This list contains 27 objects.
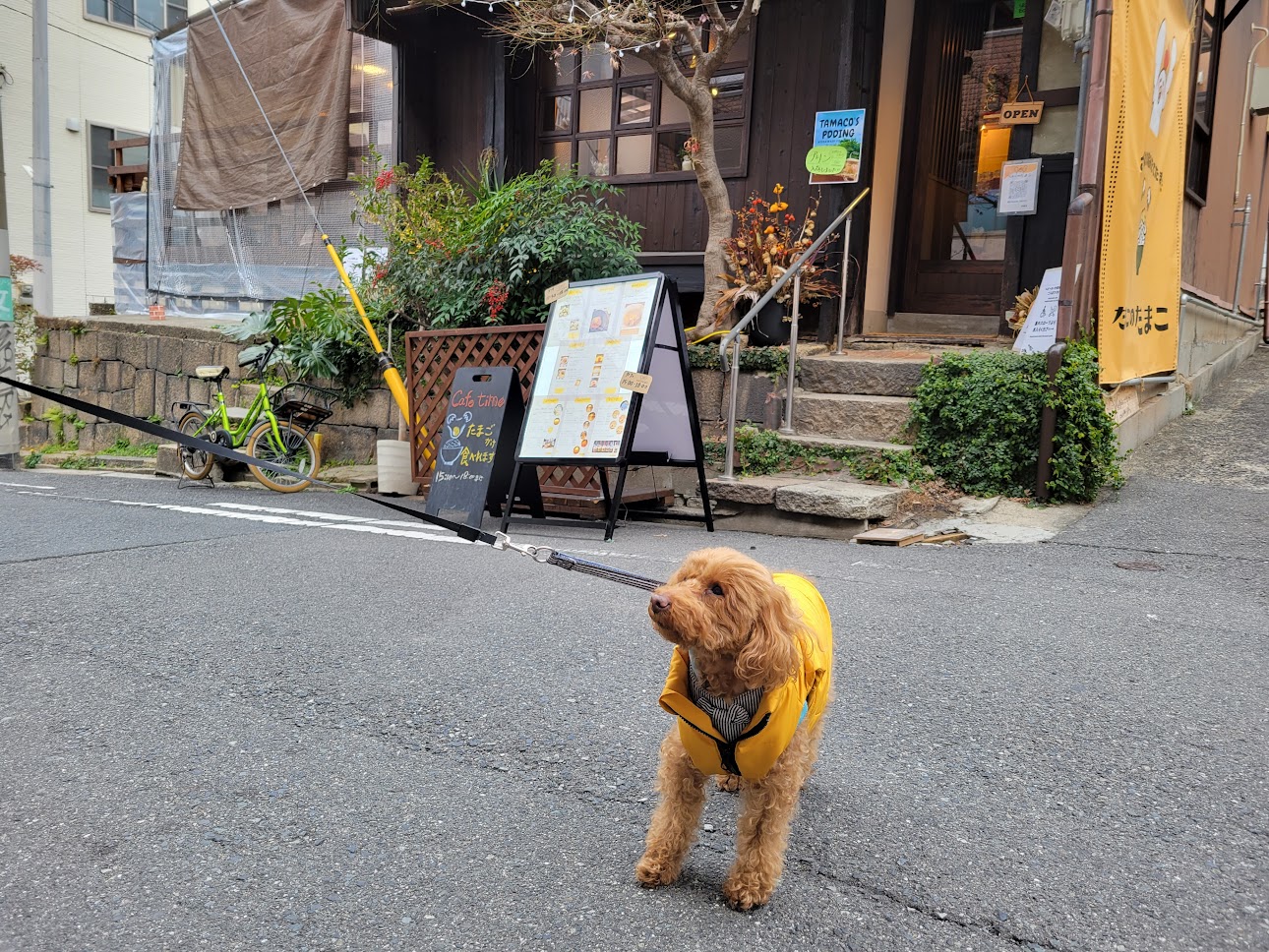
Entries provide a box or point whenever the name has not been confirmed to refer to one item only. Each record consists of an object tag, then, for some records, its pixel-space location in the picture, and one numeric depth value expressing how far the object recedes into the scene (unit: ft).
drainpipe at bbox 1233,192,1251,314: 39.70
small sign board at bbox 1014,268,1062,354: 24.57
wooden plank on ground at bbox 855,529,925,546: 18.56
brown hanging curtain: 38.32
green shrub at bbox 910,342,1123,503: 20.36
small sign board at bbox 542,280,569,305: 21.76
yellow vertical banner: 21.62
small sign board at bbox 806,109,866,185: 28.68
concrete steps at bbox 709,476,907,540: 19.85
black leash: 7.57
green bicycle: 28.22
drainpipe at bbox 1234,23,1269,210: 38.27
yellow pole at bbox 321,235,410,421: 25.66
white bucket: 25.77
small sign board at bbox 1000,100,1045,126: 27.73
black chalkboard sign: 21.33
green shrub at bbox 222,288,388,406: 30.04
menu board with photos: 19.71
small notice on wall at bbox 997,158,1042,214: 27.66
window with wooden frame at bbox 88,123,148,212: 65.36
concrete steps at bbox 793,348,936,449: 23.79
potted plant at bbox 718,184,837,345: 27.30
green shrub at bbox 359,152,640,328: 26.37
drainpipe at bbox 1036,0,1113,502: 20.68
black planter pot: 27.86
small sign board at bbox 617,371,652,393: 19.15
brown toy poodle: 5.86
